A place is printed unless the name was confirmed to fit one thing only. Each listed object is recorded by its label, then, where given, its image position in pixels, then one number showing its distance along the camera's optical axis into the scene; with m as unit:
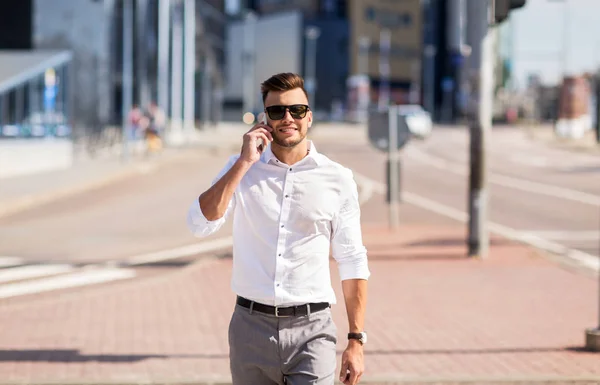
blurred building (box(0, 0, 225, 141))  57.59
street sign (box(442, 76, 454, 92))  133.25
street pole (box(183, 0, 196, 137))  61.40
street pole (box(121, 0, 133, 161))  37.78
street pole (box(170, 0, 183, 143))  57.86
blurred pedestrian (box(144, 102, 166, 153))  42.25
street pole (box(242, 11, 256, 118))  119.44
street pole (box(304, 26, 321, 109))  126.56
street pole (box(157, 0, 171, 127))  53.50
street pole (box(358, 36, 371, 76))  128.75
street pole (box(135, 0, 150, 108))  68.31
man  3.95
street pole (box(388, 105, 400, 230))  16.17
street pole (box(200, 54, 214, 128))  82.62
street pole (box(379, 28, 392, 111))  130.75
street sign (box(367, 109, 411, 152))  16.22
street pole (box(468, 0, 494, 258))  14.30
